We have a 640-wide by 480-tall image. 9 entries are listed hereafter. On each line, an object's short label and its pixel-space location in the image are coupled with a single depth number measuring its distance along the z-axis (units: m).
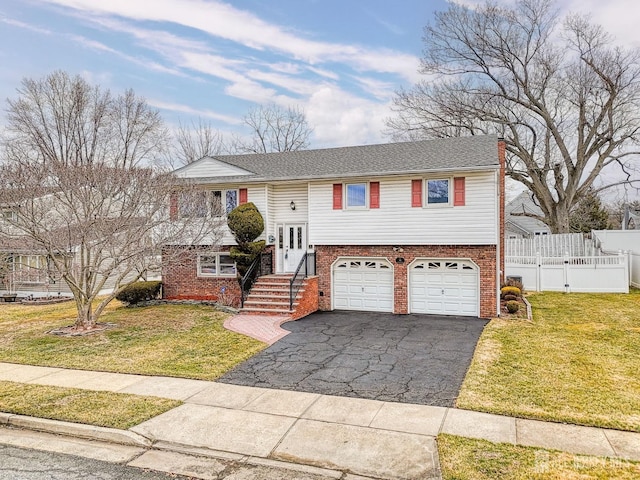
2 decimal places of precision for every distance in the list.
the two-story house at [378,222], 14.36
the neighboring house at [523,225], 38.81
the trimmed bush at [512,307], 14.33
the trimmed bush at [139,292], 17.47
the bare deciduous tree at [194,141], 35.44
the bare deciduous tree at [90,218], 11.94
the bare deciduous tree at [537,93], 27.09
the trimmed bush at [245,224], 15.99
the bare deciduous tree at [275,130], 37.97
